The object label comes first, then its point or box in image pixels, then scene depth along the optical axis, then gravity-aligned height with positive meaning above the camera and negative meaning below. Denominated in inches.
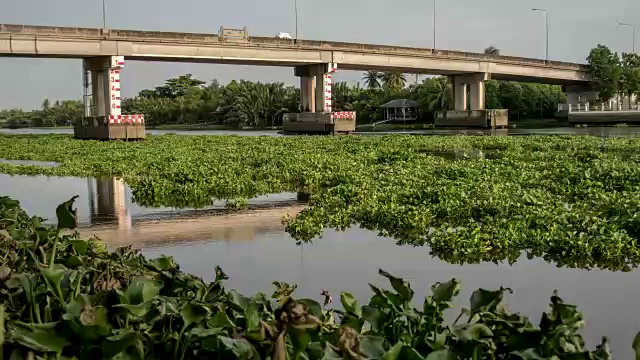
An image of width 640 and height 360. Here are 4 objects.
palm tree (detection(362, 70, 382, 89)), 3666.3 +305.7
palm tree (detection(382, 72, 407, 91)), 3669.0 +304.0
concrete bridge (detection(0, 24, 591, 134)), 1504.7 +221.1
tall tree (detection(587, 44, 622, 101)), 2575.8 +248.1
